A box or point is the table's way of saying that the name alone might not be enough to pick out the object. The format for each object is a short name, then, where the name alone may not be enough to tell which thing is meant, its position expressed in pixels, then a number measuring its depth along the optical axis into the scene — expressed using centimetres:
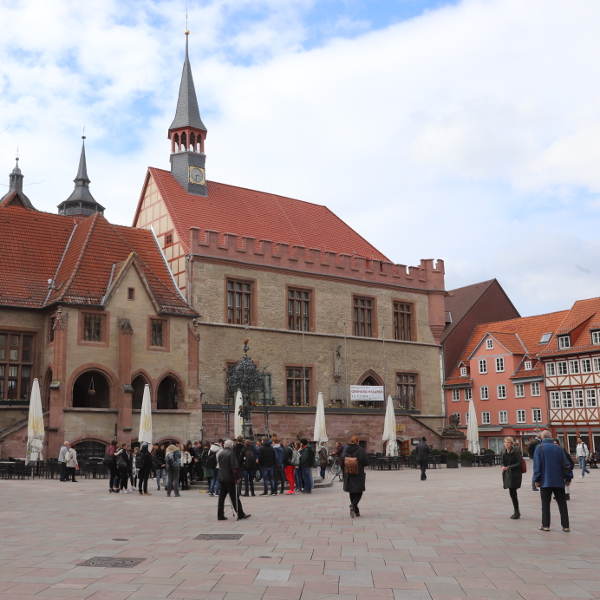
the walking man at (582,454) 2915
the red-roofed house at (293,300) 3841
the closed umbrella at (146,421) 2752
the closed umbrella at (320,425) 3206
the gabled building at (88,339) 3133
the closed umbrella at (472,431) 3809
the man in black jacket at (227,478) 1426
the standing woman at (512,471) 1380
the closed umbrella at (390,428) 3519
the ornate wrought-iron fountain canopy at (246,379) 3075
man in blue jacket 1213
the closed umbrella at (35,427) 2675
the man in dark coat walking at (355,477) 1451
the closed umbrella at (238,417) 2992
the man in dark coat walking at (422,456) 2628
